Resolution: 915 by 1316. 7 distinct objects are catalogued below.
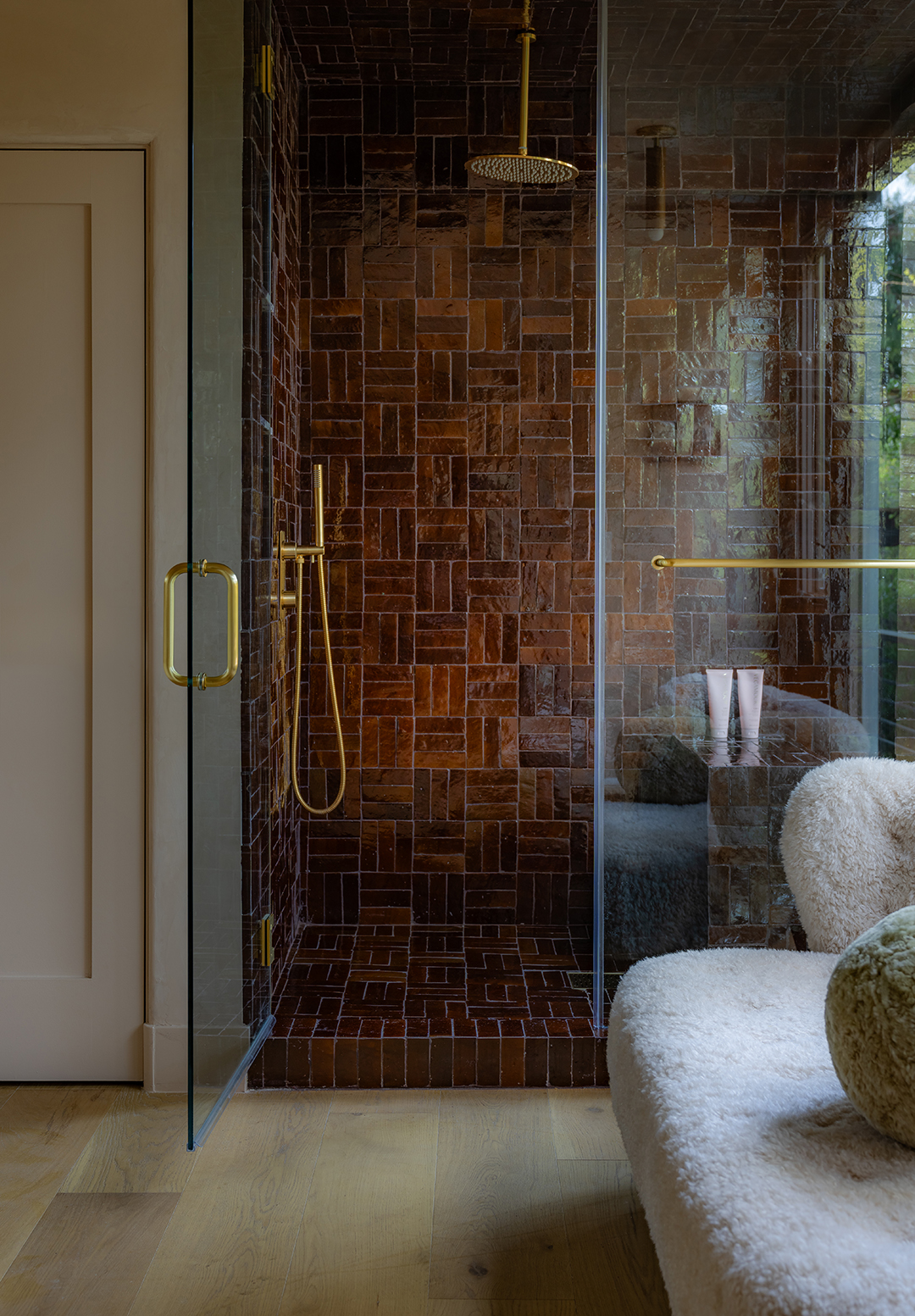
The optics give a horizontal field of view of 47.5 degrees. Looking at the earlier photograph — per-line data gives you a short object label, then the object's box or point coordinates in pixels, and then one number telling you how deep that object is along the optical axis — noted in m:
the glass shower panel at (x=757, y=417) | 2.24
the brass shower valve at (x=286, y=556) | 2.72
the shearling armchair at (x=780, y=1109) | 1.10
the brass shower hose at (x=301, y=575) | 2.89
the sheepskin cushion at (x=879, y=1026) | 1.27
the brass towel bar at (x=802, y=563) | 2.26
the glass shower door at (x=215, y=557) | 1.94
